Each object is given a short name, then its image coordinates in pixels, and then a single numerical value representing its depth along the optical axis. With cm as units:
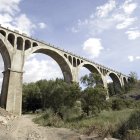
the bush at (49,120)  1834
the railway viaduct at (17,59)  3041
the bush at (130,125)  1233
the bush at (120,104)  3078
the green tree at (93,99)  2359
